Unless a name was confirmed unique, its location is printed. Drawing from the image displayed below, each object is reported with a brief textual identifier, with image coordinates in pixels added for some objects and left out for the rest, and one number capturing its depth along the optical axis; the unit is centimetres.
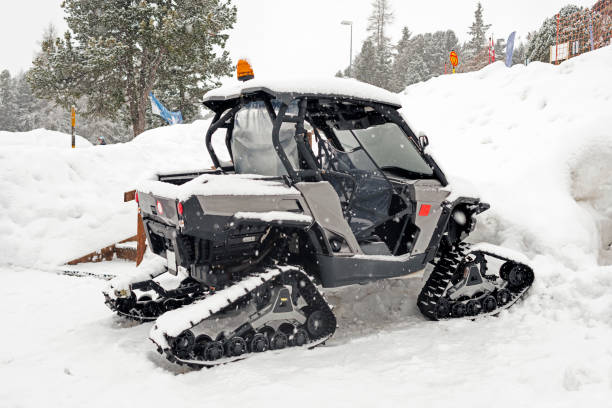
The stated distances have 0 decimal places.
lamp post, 2059
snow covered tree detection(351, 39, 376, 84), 5678
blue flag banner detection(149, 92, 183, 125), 1953
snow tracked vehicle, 378
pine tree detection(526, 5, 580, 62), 2872
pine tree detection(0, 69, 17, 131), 5834
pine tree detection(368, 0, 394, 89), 6211
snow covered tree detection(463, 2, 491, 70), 6562
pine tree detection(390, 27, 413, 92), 5862
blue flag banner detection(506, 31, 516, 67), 1787
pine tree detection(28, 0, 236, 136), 2136
